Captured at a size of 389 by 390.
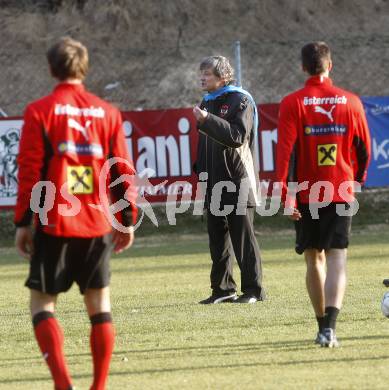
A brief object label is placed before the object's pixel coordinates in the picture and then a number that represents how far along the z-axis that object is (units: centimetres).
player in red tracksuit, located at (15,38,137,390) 1208
